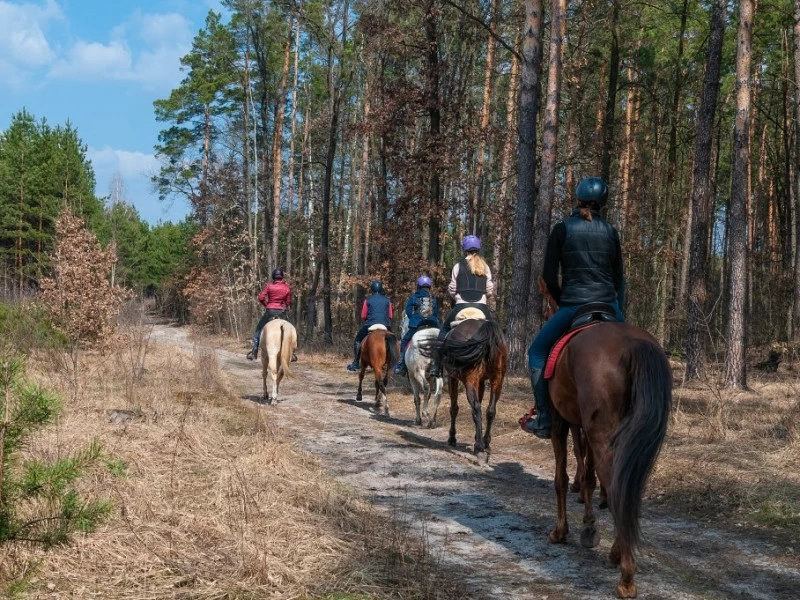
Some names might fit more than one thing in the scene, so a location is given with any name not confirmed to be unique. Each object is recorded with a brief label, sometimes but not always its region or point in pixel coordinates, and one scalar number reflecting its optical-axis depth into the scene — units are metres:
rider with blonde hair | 10.25
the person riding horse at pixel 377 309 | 15.12
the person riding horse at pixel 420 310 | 12.72
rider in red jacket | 15.20
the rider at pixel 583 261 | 5.80
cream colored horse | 14.74
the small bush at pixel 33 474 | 3.95
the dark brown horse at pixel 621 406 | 4.59
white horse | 12.23
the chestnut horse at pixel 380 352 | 14.79
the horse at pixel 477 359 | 9.68
